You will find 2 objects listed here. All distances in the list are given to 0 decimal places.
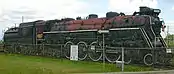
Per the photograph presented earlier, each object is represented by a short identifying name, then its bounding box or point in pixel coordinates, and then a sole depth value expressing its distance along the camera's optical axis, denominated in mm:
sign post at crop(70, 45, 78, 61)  17158
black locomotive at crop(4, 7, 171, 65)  15882
